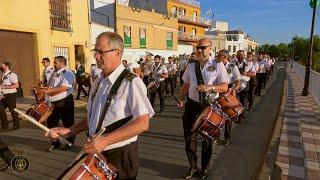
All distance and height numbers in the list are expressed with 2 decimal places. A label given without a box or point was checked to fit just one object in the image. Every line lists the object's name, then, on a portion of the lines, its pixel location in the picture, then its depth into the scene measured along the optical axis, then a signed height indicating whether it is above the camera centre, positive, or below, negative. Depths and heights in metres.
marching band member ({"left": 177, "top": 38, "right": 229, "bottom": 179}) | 3.37 -0.38
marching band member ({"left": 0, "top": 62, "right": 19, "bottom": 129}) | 5.89 -0.75
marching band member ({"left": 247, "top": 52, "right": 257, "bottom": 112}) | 7.54 -0.83
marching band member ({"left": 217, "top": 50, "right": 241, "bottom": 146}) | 4.74 -0.32
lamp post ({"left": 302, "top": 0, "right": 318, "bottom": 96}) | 10.09 -0.33
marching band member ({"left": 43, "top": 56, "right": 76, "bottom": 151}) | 4.64 -0.61
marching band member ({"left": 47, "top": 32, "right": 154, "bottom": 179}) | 1.80 -0.32
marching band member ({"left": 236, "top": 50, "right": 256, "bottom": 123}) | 6.76 -0.42
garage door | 9.50 +0.31
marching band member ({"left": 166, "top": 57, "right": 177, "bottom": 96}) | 10.79 -0.73
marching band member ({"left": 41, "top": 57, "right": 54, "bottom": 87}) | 6.64 -0.19
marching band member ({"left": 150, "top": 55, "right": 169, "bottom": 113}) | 7.63 -0.45
